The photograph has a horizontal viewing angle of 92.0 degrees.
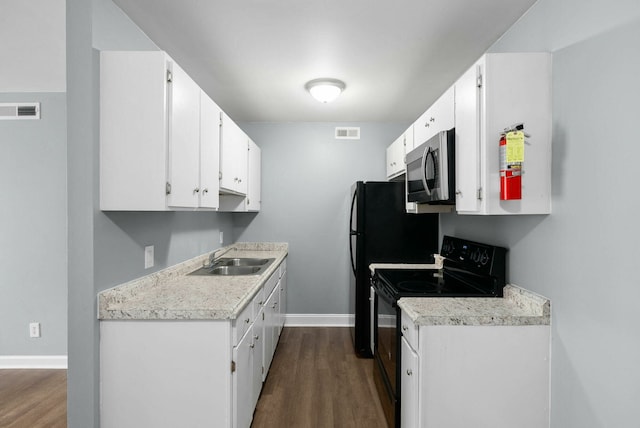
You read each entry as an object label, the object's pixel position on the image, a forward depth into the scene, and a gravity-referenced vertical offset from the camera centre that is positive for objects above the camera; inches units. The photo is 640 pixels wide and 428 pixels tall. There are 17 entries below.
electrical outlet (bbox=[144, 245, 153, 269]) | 77.4 -11.8
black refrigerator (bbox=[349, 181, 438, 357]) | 118.6 -6.9
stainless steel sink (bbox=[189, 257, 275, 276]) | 108.2 -21.1
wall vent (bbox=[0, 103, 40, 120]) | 111.8 +35.8
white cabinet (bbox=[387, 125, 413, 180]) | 113.3 +23.8
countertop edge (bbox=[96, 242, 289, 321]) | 60.8 -19.6
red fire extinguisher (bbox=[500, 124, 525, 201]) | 56.7 +9.4
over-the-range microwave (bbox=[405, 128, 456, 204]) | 71.6 +10.4
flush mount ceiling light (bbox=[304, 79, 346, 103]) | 105.9 +42.7
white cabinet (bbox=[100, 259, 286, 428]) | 60.7 -32.2
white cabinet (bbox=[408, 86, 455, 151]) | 74.6 +25.6
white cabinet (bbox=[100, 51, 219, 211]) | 60.1 +15.7
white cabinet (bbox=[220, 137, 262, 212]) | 124.8 +7.6
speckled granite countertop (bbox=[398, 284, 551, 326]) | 60.9 -20.5
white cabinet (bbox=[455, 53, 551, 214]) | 60.4 +18.4
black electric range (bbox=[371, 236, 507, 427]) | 73.7 -19.8
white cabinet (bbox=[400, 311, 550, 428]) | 60.1 -32.2
